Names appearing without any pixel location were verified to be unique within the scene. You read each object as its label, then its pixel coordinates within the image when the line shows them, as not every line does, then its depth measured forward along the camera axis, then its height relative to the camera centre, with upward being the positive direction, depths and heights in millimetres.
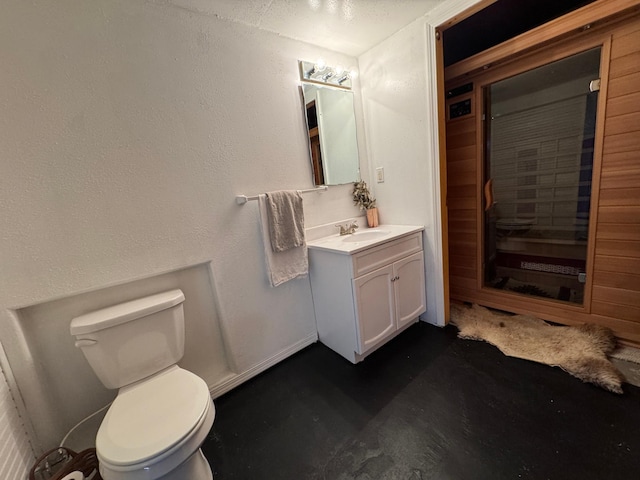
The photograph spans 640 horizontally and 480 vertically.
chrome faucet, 2068 -312
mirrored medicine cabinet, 1866 +502
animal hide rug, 1410 -1127
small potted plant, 2182 -117
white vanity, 1609 -662
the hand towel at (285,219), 1644 -148
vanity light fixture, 1824 +844
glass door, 1671 -76
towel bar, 1578 +13
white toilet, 865 -758
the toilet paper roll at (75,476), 986 -957
